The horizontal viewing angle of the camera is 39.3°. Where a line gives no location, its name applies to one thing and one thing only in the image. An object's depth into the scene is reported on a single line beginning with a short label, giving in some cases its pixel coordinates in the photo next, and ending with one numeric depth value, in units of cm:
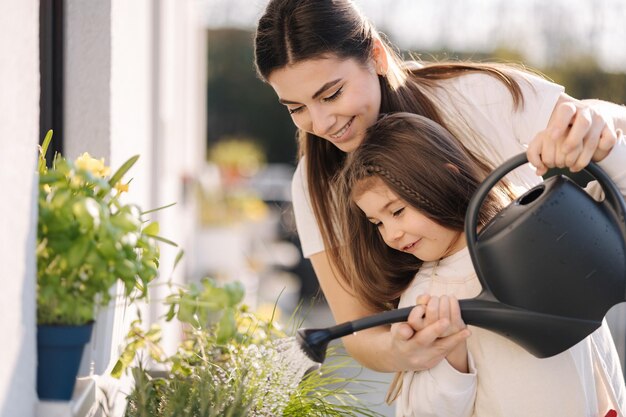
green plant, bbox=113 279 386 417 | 123
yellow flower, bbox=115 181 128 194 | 132
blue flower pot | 112
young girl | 150
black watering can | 132
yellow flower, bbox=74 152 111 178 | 125
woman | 175
